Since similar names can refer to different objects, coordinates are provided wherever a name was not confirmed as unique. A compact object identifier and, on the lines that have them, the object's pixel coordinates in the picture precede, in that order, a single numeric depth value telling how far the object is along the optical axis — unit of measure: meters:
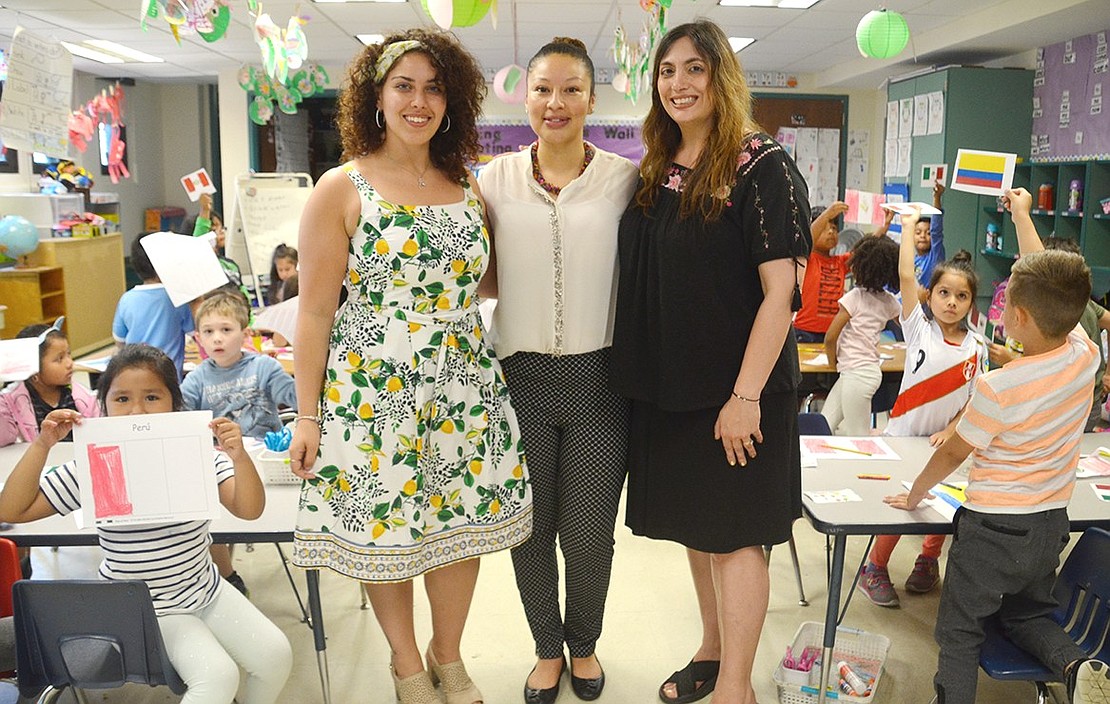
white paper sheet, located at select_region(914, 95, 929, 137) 7.78
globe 7.39
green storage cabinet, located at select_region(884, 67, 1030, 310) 7.38
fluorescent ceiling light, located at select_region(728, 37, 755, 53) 8.04
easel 6.48
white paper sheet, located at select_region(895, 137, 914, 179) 8.16
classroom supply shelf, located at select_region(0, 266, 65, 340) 7.49
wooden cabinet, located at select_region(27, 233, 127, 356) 8.02
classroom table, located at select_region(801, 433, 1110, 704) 2.16
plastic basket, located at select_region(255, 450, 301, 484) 2.42
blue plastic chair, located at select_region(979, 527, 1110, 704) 2.02
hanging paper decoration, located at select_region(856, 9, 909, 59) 4.69
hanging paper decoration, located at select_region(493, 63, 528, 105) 5.50
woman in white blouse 2.07
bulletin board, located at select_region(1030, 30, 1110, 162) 6.54
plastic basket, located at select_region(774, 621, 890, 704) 2.40
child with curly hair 3.90
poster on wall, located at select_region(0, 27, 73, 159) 2.61
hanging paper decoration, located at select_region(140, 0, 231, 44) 3.44
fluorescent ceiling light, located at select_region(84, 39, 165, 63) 8.35
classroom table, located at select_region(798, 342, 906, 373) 4.05
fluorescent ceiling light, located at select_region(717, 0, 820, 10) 6.57
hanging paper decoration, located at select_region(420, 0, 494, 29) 2.70
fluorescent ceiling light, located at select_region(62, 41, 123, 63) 8.71
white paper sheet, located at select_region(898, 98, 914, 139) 8.11
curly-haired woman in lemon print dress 1.92
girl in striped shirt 1.94
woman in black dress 1.95
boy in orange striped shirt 2.03
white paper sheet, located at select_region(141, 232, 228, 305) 3.51
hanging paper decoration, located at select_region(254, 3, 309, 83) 4.78
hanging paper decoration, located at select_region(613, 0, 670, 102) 3.85
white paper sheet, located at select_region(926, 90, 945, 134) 7.48
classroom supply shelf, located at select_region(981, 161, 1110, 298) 6.29
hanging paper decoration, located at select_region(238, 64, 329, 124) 6.77
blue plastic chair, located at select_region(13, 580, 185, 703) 1.84
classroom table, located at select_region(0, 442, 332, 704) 2.13
